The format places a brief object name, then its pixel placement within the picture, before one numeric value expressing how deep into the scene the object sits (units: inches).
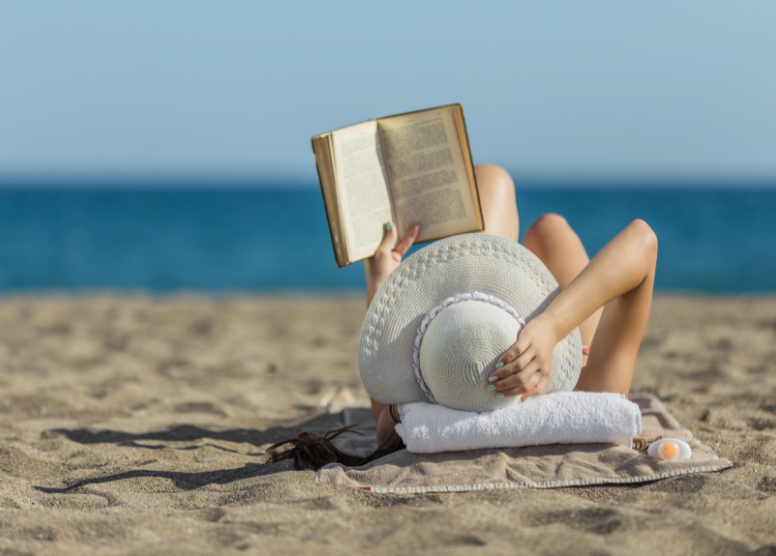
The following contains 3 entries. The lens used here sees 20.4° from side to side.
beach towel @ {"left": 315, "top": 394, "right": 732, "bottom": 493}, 121.4
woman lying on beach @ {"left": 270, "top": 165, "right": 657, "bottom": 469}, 120.0
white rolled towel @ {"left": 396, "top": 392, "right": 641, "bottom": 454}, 121.7
